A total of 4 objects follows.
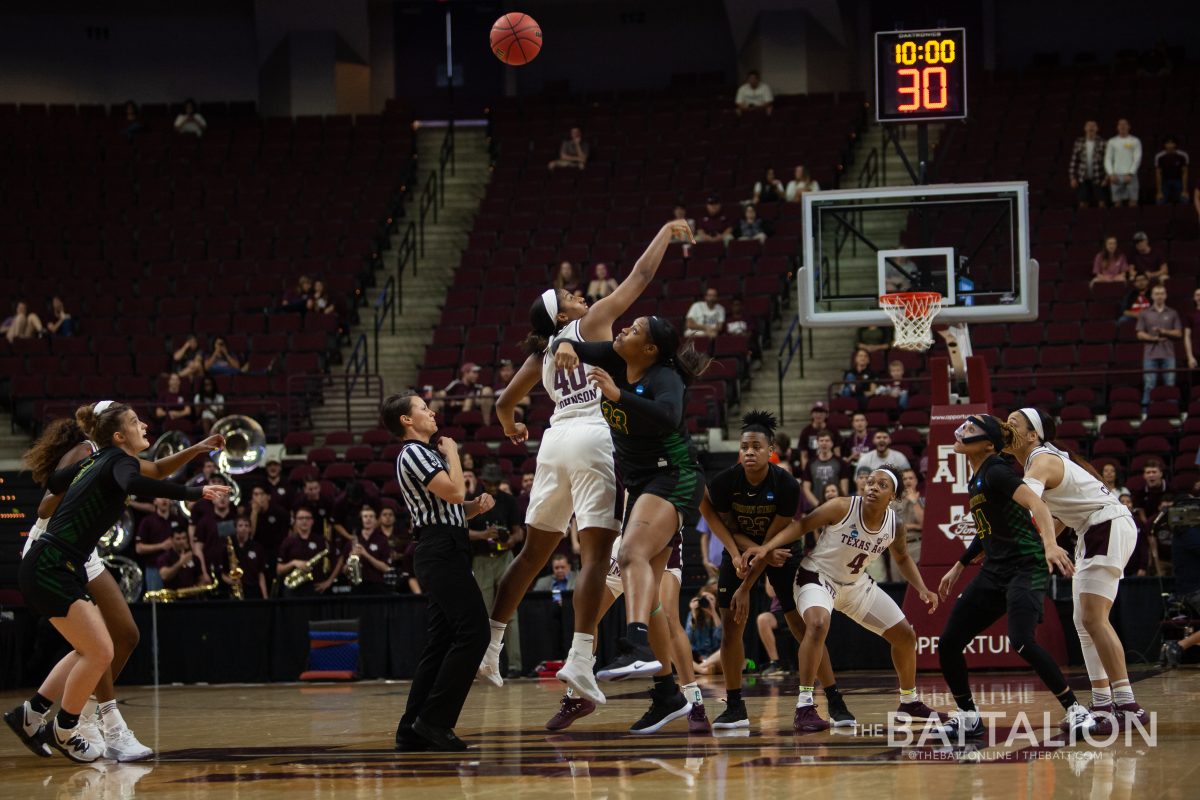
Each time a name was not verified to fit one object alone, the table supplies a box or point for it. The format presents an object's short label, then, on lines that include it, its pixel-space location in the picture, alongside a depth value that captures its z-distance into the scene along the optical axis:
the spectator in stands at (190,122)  28.31
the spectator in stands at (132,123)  27.89
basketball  14.40
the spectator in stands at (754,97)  26.45
